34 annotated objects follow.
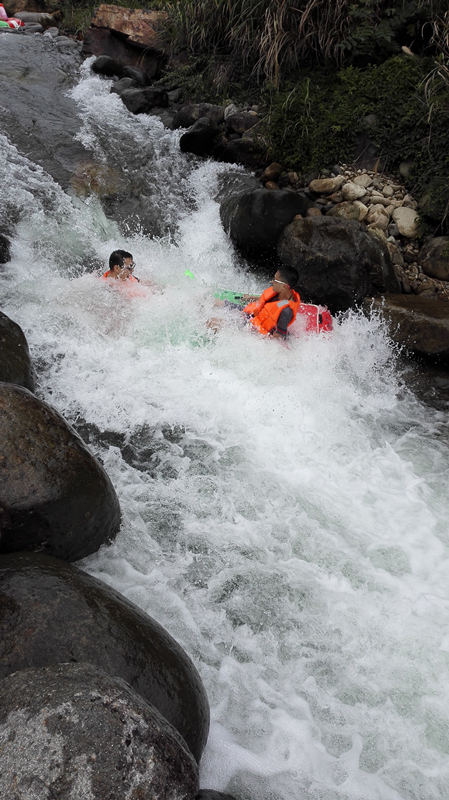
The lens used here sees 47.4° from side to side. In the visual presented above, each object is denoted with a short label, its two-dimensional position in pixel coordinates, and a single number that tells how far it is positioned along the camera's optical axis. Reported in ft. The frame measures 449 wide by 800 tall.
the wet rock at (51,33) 39.06
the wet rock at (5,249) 19.32
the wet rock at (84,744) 5.15
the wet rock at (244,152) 26.66
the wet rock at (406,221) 21.76
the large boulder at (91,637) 7.27
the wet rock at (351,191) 22.76
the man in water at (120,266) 19.05
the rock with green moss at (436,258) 20.57
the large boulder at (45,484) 8.91
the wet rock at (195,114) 28.81
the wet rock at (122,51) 34.55
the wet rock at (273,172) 25.53
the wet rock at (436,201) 21.04
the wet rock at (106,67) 33.81
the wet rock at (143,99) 31.24
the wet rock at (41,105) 25.67
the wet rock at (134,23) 34.47
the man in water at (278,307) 18.08
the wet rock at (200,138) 27.30
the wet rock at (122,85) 32.86
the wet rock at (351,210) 22.24
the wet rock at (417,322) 18.02
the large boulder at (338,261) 19.76
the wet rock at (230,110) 28.68
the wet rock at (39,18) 40.64
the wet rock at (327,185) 23.34
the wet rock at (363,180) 23.26
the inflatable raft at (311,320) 19.04
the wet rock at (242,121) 27.58
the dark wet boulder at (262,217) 21.75
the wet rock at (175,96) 32.32
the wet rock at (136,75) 33.68
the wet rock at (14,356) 12.78
